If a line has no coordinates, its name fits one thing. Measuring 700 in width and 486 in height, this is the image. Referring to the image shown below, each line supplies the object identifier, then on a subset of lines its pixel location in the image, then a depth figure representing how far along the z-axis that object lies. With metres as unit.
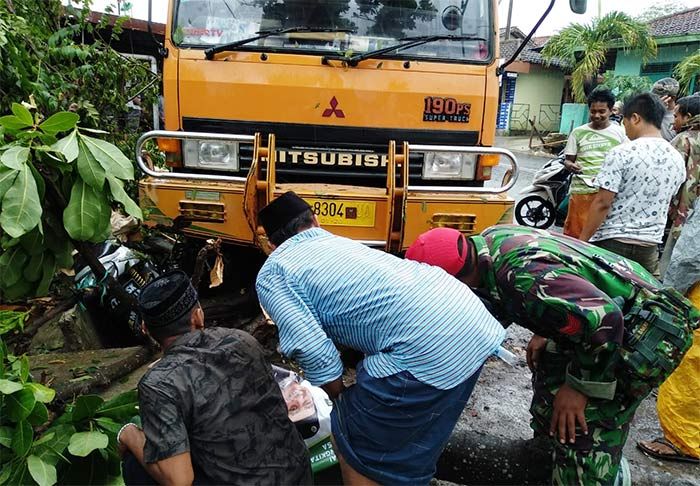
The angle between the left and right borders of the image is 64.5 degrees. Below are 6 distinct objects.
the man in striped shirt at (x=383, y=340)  1.81
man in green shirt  4.61
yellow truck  3.38
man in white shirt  3.07
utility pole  3.95
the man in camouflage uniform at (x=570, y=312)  1.86
